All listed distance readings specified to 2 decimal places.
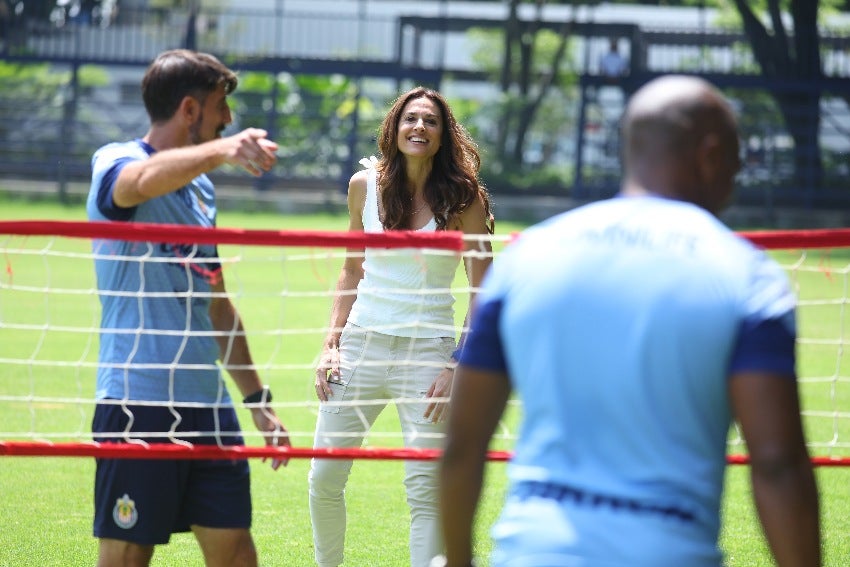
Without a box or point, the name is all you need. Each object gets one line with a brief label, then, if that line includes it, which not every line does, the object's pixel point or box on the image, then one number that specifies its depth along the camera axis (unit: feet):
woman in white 34.42
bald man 15.78
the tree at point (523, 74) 219.00
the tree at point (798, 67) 197.47
